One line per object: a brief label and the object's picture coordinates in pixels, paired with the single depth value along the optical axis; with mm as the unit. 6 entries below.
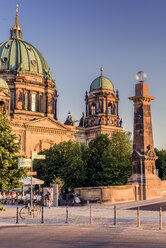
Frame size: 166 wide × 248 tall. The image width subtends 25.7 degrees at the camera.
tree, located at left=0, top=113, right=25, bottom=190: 26741
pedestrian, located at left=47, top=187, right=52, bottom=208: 28448
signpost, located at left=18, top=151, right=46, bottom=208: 21344
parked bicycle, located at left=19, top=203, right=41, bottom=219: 21812
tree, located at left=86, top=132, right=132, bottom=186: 37531
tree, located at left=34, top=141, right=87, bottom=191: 37906
